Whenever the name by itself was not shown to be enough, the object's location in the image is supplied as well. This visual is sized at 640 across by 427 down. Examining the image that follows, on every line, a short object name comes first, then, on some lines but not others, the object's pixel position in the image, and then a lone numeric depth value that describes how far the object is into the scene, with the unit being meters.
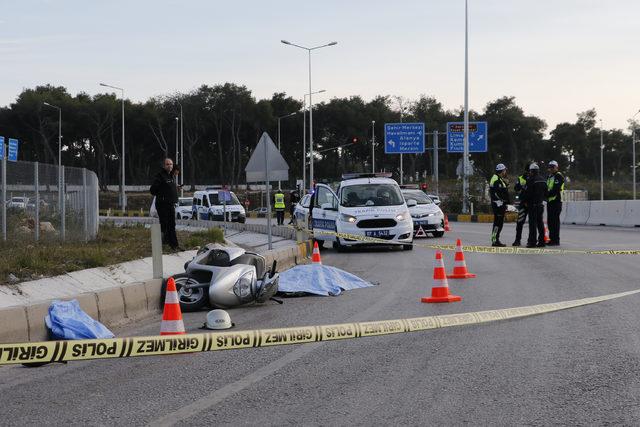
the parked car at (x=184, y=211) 47.16
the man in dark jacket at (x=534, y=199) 20.42
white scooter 10.55
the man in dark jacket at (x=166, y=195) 16.48
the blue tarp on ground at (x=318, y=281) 12.28
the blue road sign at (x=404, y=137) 56.59
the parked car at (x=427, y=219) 26.38
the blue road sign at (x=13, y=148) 39.08
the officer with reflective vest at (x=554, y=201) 20.64
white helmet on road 8.66
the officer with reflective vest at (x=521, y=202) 20.72
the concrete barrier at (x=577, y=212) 37.97
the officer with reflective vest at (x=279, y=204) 40.88
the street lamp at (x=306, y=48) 56.58
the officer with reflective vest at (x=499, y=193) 20.50
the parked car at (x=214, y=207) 41.41
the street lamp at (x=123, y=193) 61.26
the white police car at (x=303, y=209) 27.51
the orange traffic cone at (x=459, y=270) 14.20
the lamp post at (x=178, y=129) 86.62
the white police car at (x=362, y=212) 21.09
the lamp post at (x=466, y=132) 47.19
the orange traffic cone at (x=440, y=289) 10.98
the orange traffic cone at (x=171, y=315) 8.10
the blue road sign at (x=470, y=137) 53.69
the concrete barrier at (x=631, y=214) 33.50
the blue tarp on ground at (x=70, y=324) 7.81
